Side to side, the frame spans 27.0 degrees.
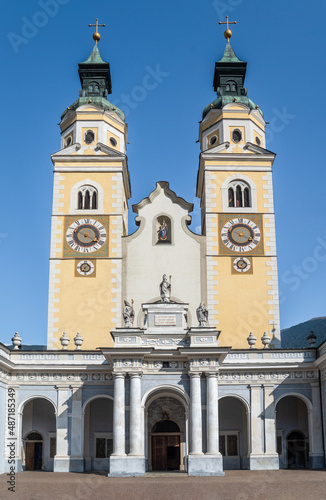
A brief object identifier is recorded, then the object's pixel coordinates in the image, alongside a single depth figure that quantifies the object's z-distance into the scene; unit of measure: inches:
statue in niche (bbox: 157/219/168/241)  1576.0
